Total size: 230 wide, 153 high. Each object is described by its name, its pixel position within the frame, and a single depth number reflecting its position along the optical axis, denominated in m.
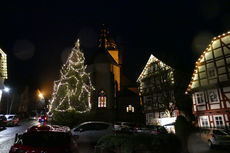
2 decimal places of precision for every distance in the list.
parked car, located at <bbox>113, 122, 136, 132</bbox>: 17.66
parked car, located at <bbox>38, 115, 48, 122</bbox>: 26.13
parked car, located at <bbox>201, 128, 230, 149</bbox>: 11.38
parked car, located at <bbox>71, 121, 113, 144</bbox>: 12.45
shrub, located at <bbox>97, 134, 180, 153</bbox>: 6.27
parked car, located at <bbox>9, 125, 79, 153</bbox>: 4.76
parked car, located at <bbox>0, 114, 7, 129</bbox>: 21.24
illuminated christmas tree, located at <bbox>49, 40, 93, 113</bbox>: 21.73
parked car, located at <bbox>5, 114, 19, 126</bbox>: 23.00
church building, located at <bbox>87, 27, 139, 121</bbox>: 34.84
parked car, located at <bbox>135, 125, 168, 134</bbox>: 15.67
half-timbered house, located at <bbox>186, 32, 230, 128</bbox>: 19.75
